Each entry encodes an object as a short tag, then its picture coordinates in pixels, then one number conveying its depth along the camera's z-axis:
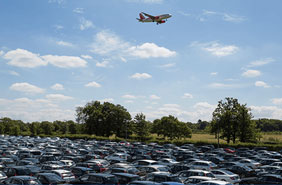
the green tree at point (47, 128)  110.75
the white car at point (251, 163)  29.02
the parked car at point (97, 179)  15.23
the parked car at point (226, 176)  20.51
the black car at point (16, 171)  19.68
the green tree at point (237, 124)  67.19
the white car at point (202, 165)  25.19
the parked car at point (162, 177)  17.02
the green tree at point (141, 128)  83.12
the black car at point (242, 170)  24.11
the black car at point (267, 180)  18.50
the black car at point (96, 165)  23.31
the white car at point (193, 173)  19.70
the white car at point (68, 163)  24.78
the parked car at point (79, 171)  19.59
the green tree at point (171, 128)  87.25
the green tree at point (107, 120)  89.25
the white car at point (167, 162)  27.84
